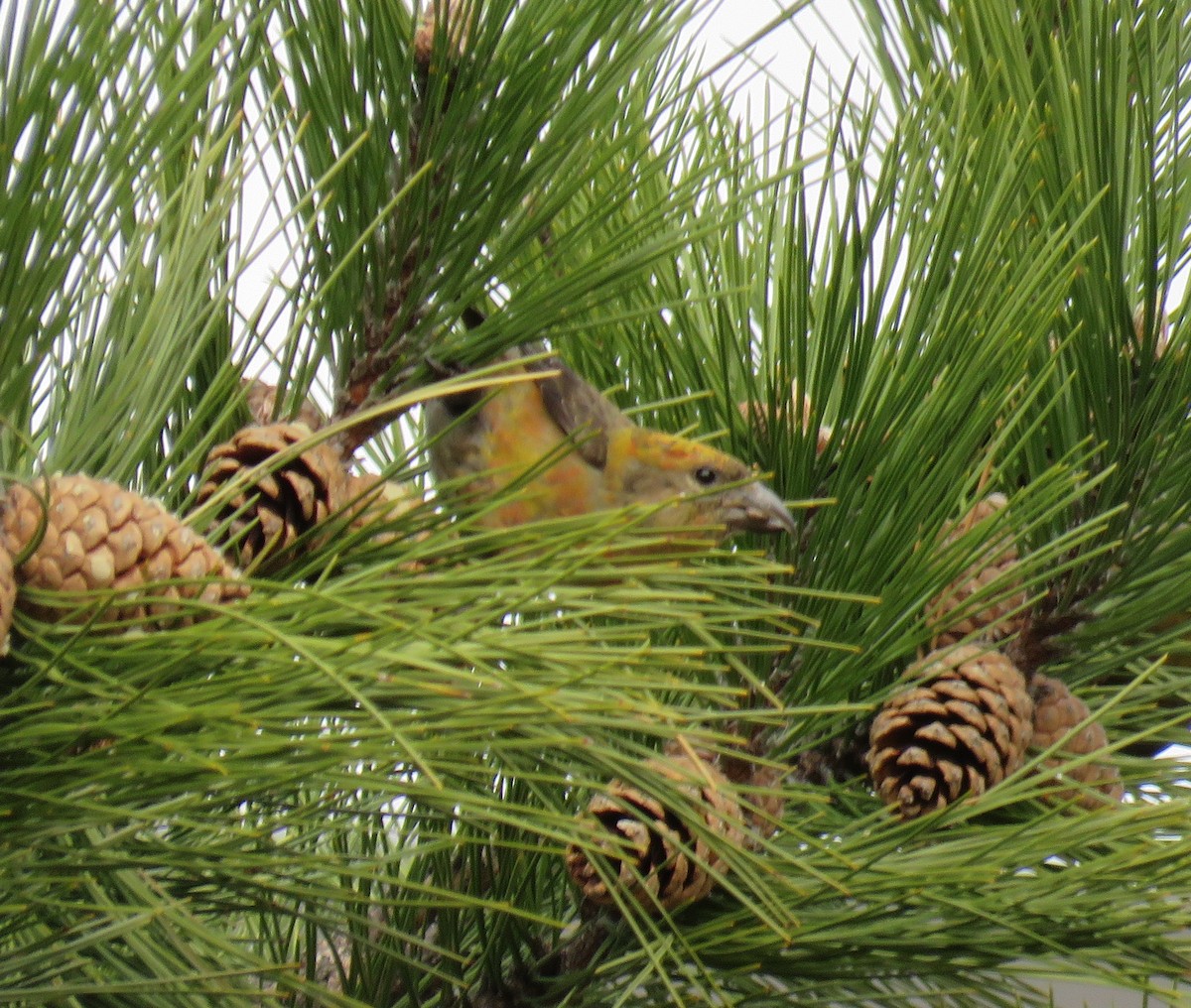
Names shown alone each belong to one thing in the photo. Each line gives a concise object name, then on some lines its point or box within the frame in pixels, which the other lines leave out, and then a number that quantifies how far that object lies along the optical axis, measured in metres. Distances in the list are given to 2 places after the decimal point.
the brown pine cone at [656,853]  4.21
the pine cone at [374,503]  4.15
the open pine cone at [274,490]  4.17
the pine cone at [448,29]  4.21
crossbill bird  4.52
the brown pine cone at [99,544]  4.10
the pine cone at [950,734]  4.25
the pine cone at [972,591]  4.29
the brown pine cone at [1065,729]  4.27
